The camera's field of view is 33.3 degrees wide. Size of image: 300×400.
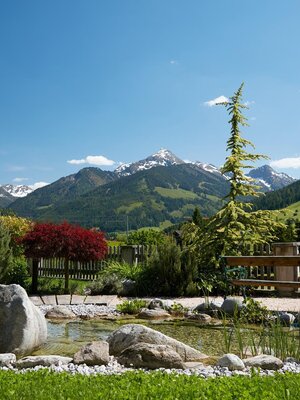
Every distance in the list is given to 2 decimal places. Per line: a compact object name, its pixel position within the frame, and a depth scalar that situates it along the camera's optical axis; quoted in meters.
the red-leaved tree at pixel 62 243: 12.84
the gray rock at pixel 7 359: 5.47
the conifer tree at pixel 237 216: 16.81
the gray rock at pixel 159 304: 10.56
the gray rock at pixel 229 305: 9.73
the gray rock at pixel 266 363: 5.29
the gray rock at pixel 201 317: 9.55
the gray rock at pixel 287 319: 8.75
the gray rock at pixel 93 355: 5.46
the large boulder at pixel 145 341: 6.11
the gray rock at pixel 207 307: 10.30
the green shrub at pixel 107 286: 13.84
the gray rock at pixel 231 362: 5.26
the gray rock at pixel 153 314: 9.86
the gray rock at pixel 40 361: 5.41
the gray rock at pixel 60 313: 9.77
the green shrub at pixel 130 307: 10.48
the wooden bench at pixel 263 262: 8.93
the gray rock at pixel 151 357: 5.41
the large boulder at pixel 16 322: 6.24
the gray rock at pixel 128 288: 13.76
